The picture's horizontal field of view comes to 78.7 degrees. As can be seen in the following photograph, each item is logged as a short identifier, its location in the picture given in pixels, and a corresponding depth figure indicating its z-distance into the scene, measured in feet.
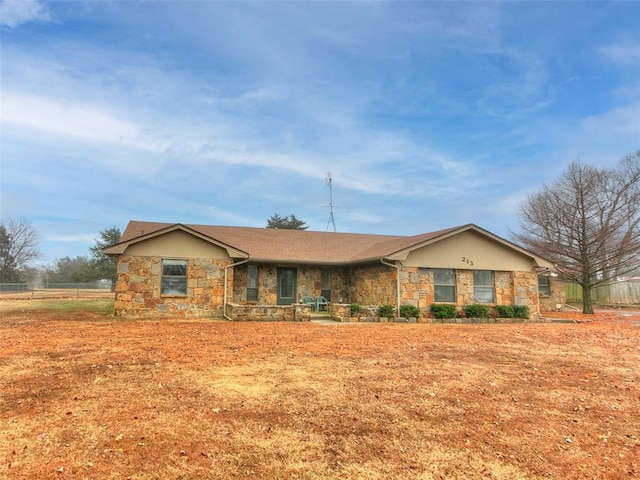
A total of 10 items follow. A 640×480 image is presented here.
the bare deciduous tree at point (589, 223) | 68.44
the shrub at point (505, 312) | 52.39
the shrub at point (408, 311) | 49.16
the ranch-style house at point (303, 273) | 47.67
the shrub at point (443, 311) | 50.37
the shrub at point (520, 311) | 52.85
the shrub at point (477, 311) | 51.11
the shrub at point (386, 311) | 48.85
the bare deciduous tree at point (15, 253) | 134.31
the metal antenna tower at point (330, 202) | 88.84
